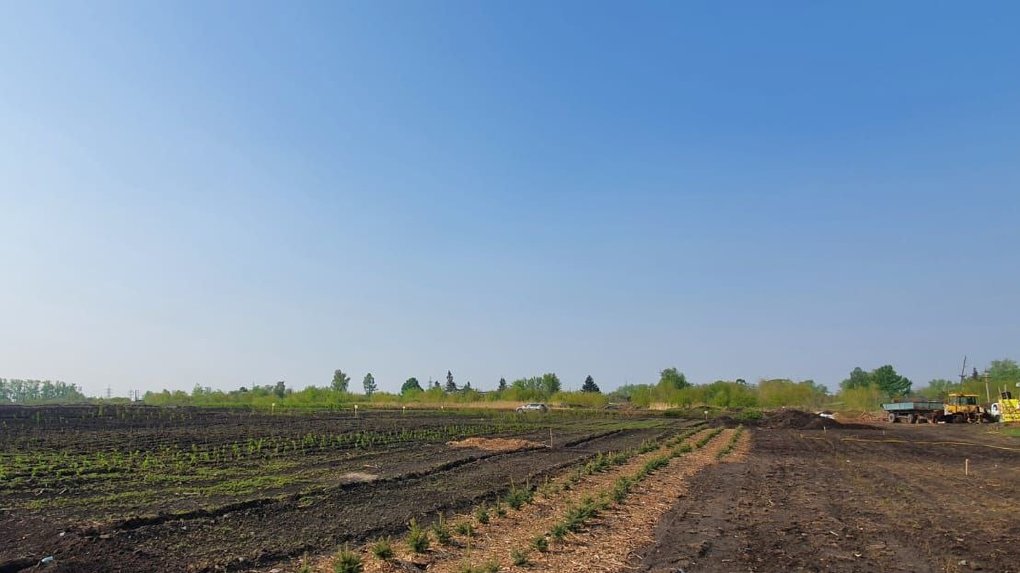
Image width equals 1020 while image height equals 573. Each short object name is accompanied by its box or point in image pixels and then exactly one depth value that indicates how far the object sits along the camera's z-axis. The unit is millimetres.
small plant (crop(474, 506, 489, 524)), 10594
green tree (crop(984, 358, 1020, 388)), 96812
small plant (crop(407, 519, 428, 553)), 8680
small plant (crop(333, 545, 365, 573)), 7465
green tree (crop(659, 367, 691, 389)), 98250
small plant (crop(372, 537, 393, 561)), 8312
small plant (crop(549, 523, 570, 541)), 9518
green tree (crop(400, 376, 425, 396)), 159350
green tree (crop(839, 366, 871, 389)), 159500
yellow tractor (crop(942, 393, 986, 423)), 52469
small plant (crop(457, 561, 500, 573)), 7634
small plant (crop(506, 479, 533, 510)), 11992
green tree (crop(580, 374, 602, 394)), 144275
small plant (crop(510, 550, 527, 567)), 8133
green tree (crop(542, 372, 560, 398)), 116312
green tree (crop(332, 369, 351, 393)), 147012
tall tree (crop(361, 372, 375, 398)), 174212
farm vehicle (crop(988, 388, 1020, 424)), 44438
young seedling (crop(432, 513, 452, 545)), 9320
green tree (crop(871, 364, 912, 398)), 137750
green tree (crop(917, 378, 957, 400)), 95625
